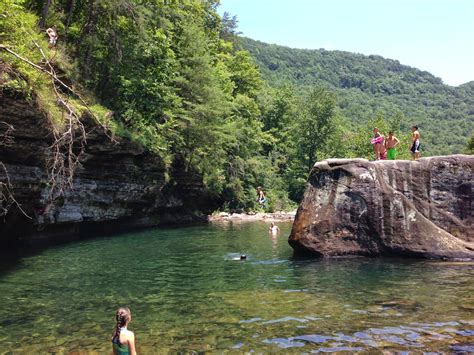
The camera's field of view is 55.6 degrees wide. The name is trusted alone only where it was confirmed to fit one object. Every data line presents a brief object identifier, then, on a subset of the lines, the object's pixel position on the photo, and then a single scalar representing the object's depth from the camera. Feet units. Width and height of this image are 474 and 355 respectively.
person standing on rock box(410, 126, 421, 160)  66.85
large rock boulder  58.92
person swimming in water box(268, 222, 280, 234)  99.60
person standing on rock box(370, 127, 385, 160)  71.21
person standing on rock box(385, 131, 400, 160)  70.64
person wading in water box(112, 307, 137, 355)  24.20
